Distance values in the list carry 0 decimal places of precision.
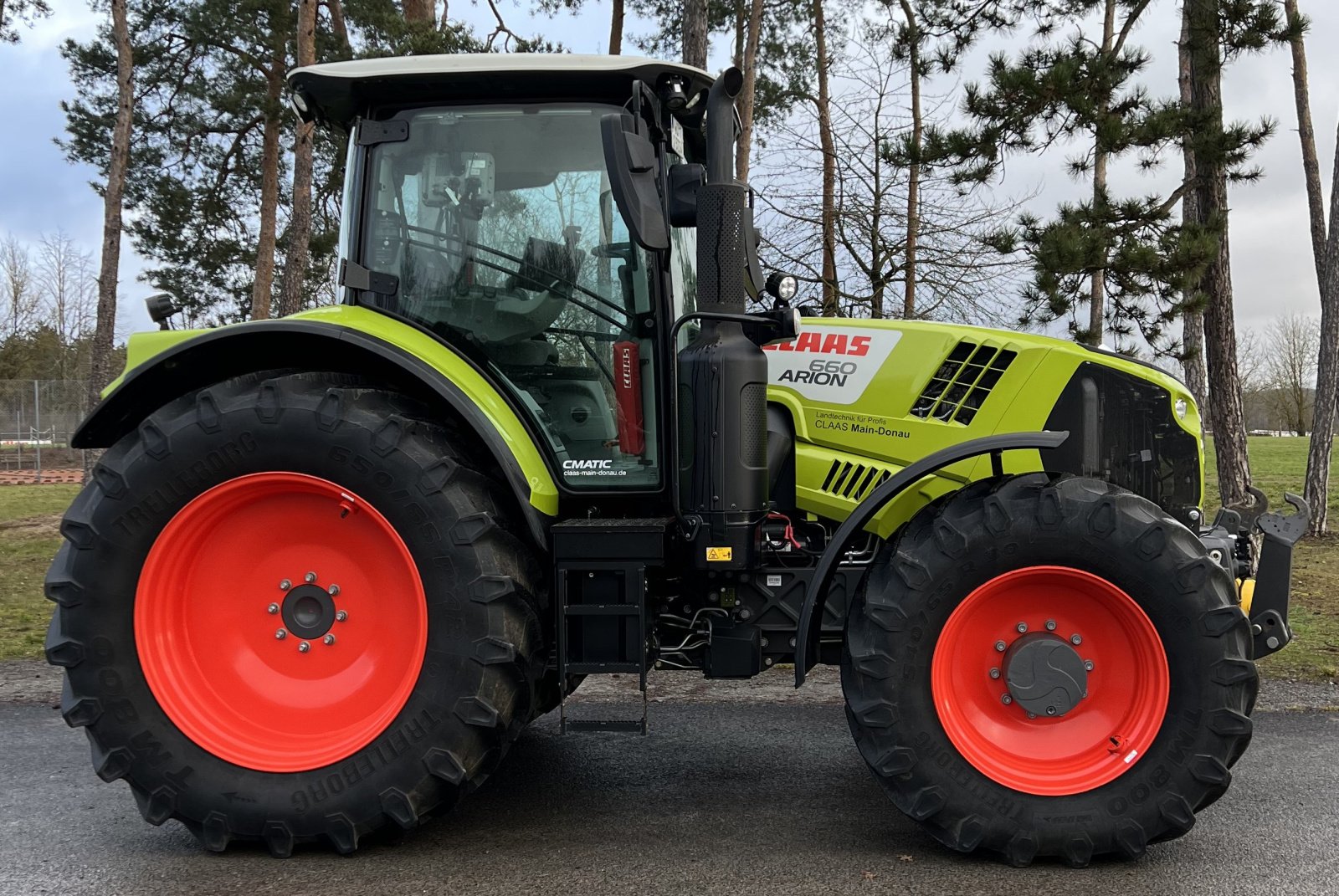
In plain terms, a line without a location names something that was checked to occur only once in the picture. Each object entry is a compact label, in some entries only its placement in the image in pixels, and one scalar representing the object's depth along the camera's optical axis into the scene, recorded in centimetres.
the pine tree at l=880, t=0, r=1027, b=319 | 960
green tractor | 320
